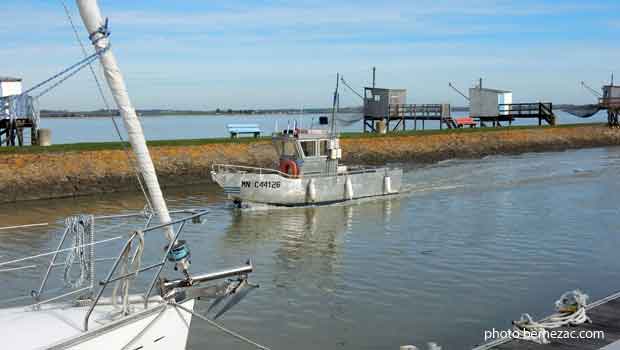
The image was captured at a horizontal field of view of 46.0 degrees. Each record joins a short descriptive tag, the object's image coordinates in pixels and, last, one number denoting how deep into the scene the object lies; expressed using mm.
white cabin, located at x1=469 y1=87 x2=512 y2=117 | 64438
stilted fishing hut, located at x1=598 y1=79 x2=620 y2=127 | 67562
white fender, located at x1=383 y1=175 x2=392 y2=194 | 31453
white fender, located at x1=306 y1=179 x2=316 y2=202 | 28531
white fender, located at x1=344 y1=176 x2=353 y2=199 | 29750
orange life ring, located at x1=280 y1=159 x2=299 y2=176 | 28531
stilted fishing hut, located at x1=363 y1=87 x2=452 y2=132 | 59125
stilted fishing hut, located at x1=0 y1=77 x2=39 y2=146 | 37656
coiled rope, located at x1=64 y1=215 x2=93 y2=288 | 9570
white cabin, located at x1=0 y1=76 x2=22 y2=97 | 38750
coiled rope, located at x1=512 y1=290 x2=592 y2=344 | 10641
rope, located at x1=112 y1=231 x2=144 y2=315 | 8844
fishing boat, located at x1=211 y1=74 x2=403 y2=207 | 27828
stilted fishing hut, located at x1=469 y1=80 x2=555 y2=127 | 64562
